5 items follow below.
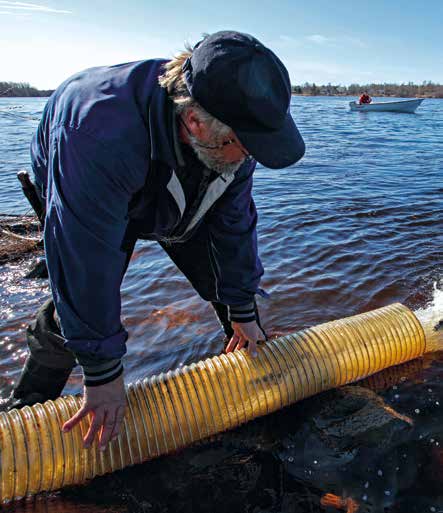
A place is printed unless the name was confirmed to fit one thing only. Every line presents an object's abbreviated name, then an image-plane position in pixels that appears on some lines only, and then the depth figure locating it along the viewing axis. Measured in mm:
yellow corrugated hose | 2330
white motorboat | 32022
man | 1688
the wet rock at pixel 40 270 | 2950
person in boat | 36250
